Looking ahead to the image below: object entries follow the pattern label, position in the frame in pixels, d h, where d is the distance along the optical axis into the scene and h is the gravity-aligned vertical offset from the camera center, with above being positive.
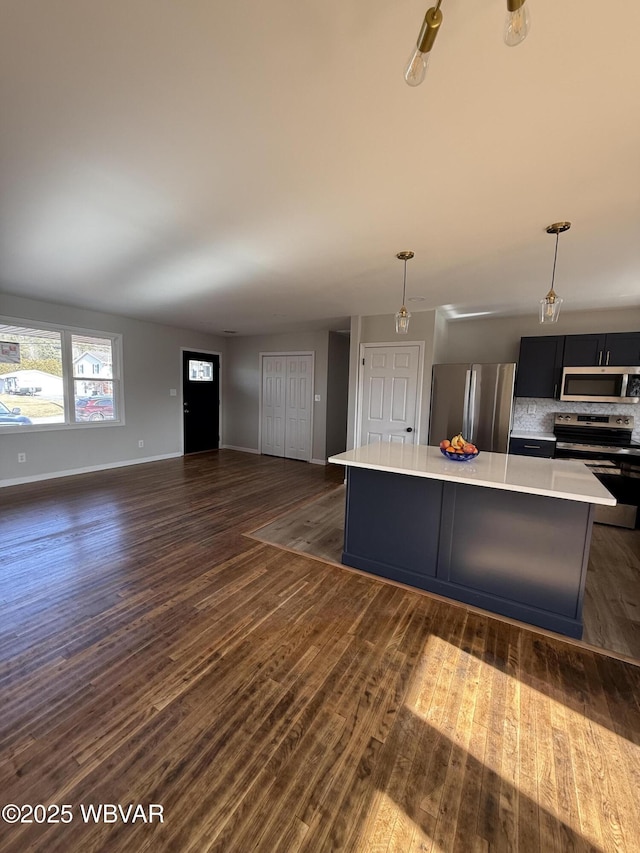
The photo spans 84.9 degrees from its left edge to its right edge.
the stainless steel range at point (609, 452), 3.73 -0.55
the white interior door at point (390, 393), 4.86 +0.05
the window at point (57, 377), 4.64 +0.13
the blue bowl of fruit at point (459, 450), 2.56 -0.38
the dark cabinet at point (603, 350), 3.94 +0.63
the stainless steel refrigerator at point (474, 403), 4.27 -0.04
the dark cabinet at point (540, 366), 4.32 +0.45
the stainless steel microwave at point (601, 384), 3.97 +0.23
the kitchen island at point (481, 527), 2.07 -0.85
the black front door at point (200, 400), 6.95 -0.19
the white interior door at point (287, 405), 6.64 -0.23
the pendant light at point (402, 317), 2.83 +0.67
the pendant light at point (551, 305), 2.30 +0.67
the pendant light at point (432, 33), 0.81 +0.88
